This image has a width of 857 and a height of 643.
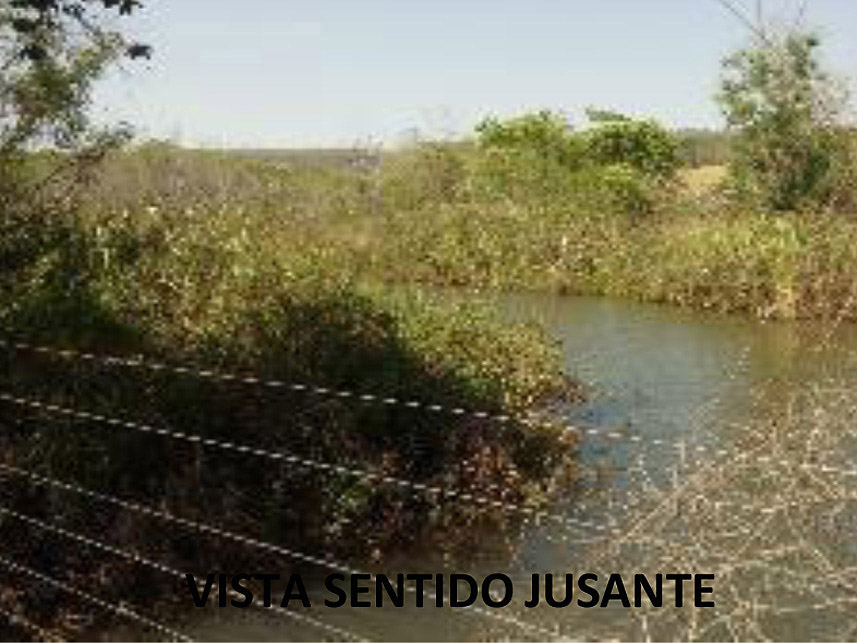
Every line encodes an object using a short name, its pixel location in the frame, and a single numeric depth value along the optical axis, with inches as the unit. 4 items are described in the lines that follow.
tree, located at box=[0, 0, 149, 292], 546.9
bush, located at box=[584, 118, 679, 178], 1792.6
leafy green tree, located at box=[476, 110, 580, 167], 1541.6
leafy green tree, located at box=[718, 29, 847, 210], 1274.6
